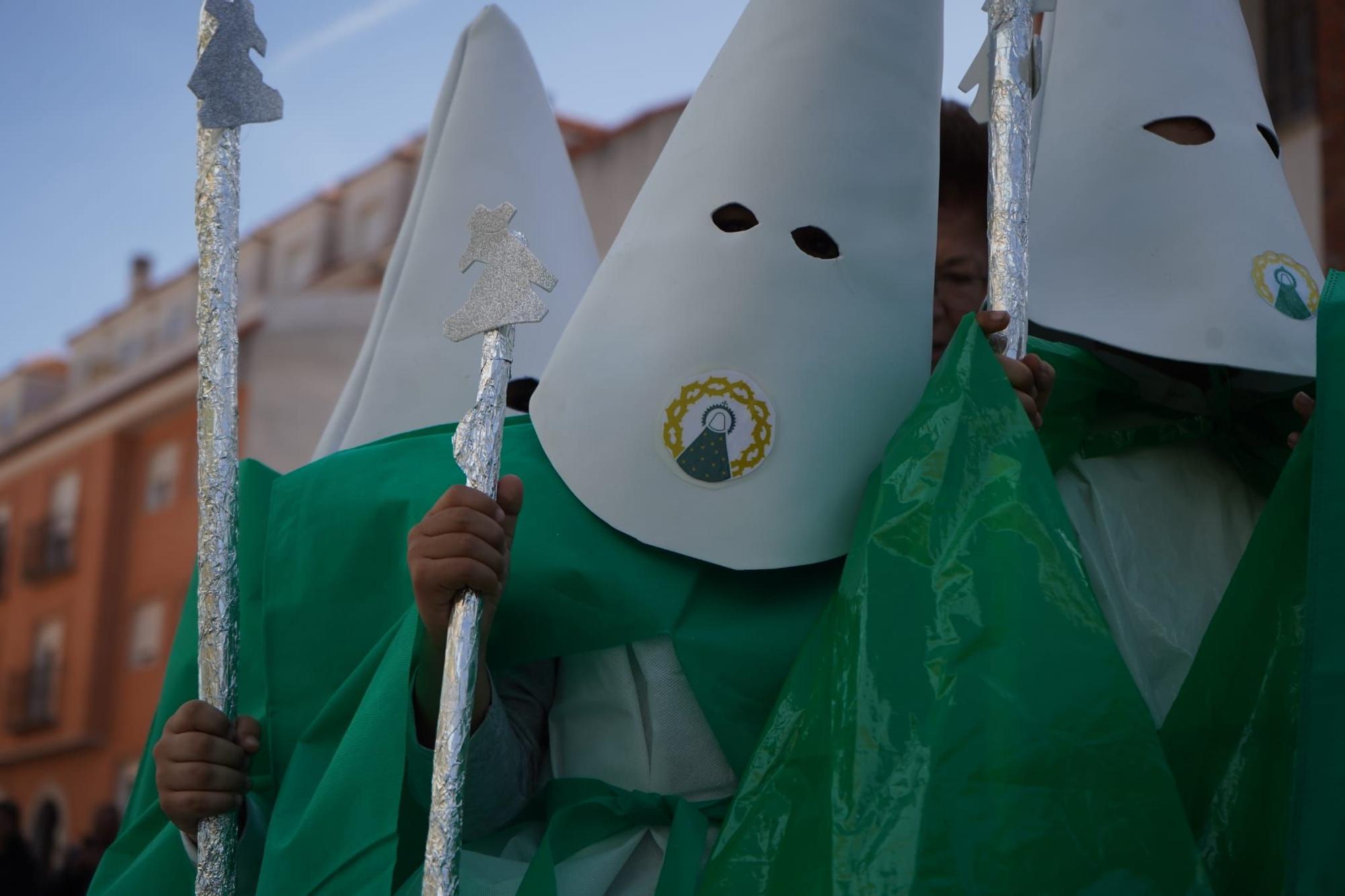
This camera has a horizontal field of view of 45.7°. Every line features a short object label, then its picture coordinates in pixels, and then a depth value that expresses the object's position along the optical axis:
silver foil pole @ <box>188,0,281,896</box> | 2.19
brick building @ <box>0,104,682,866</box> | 16.58
